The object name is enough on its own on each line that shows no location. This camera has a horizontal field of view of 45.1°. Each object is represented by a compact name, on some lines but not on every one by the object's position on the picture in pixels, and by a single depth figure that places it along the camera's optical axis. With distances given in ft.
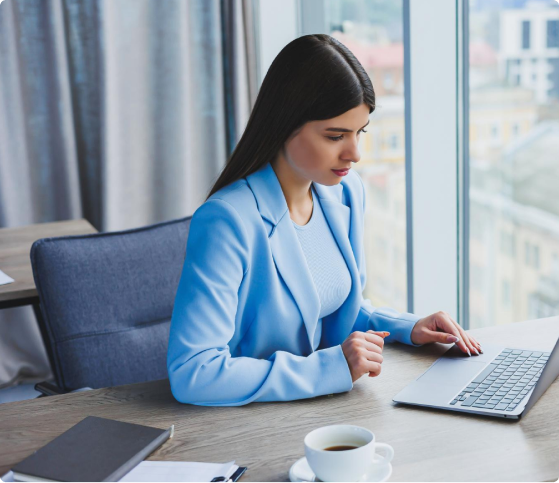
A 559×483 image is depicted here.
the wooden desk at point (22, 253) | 6.18
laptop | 3.43
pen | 2.84
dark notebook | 2.88
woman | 3.68
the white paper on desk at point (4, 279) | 6.40
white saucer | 2.81
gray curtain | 9.82
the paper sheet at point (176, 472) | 2.90
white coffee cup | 2.65
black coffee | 2.82
